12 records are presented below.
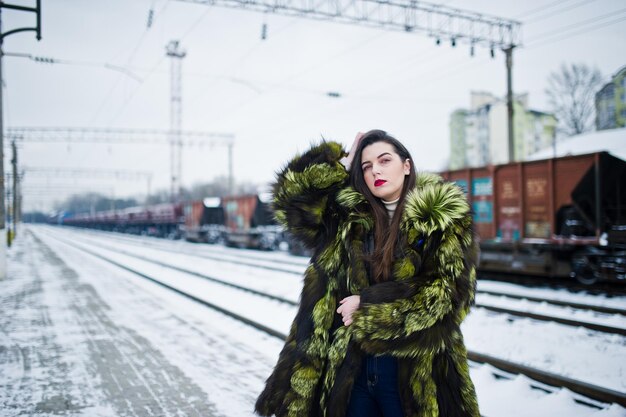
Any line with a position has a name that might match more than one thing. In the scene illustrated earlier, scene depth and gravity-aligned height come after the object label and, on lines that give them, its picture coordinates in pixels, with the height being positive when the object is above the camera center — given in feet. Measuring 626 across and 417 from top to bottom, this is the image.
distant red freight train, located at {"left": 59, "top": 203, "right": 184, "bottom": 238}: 120.78 -0.98
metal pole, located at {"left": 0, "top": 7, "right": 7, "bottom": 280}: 38.99 -0.13
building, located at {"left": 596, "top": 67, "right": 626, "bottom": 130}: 129.15 +38.22
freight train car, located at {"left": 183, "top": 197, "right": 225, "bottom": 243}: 98.43 -0.88
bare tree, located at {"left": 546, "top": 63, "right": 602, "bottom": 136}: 117.29 +30.14
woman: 5.45 -0.96
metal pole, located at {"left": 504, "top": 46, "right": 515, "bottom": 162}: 48.11 +13.15
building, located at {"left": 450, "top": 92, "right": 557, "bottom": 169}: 225.76 +42.81
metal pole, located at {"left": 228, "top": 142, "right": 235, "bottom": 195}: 118.73 +15.63
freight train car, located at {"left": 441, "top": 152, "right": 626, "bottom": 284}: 31.58 -0.34
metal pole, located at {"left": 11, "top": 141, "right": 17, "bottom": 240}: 108.27 +14.33
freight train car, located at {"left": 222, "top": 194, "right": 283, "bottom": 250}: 77.87 -1.65
